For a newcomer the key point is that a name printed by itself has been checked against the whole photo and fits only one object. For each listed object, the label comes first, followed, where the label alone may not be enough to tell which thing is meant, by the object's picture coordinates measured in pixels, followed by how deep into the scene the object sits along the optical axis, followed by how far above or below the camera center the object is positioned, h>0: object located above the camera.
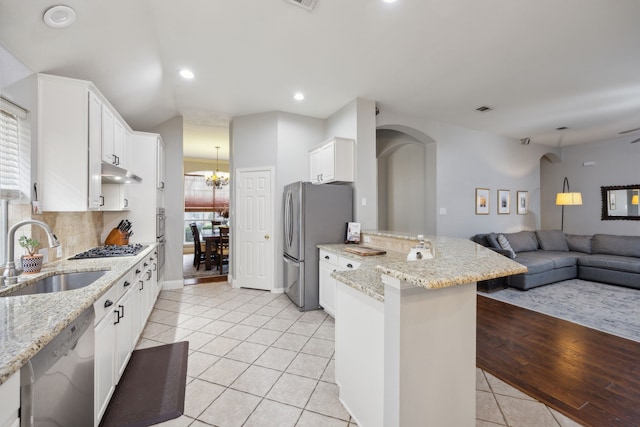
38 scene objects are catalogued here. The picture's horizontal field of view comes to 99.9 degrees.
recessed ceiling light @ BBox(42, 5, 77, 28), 1.80 +1.37
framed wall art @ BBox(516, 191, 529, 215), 5.97 +0.26
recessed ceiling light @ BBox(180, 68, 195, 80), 3.14 +1.69
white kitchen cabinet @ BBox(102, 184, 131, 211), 3.19 +0.23
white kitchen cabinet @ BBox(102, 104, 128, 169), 2.52 +0.79
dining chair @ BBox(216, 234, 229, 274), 5.50 -0.75
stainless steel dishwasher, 0.94 -0.68
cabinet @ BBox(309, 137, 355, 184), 3.77 +0.78
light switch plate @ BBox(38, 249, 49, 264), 2.06 -0.30
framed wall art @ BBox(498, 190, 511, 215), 5.70 +0.25
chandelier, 7.38 +1.01
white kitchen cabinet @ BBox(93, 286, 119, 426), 1.55 -0.84
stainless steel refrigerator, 3.57 -0.16
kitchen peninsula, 1.22 -0.63
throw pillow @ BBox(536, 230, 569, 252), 5.59 -0.56
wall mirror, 5.54 +0.24
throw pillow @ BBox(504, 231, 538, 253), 5.26 -0.55
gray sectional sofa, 4.39 -0.78
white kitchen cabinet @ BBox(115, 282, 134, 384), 1.93 -0.89
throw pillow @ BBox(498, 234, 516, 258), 4.80 -0.53
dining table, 5.64 -0.63
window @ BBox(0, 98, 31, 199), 1.80 +0.45
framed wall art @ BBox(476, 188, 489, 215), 5.38 +0.26
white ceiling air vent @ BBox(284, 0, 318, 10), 2.07 +1.65
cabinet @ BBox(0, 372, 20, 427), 0.79 -0.57
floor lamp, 5.93 +0.33
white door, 4.40 -0.24
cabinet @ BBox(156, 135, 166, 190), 3.79 +0.76
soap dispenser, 1.70 -0.25
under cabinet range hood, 2.46 +0.40
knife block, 3.25 -0.28
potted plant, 1.80 -0.29
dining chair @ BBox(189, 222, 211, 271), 6.09 -0.80
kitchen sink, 1.79 -0.47
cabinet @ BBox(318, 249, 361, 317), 3.08 -0.76
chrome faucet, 1.57 -0.27
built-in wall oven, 3.81 -0.32
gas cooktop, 2.52 -0.36
